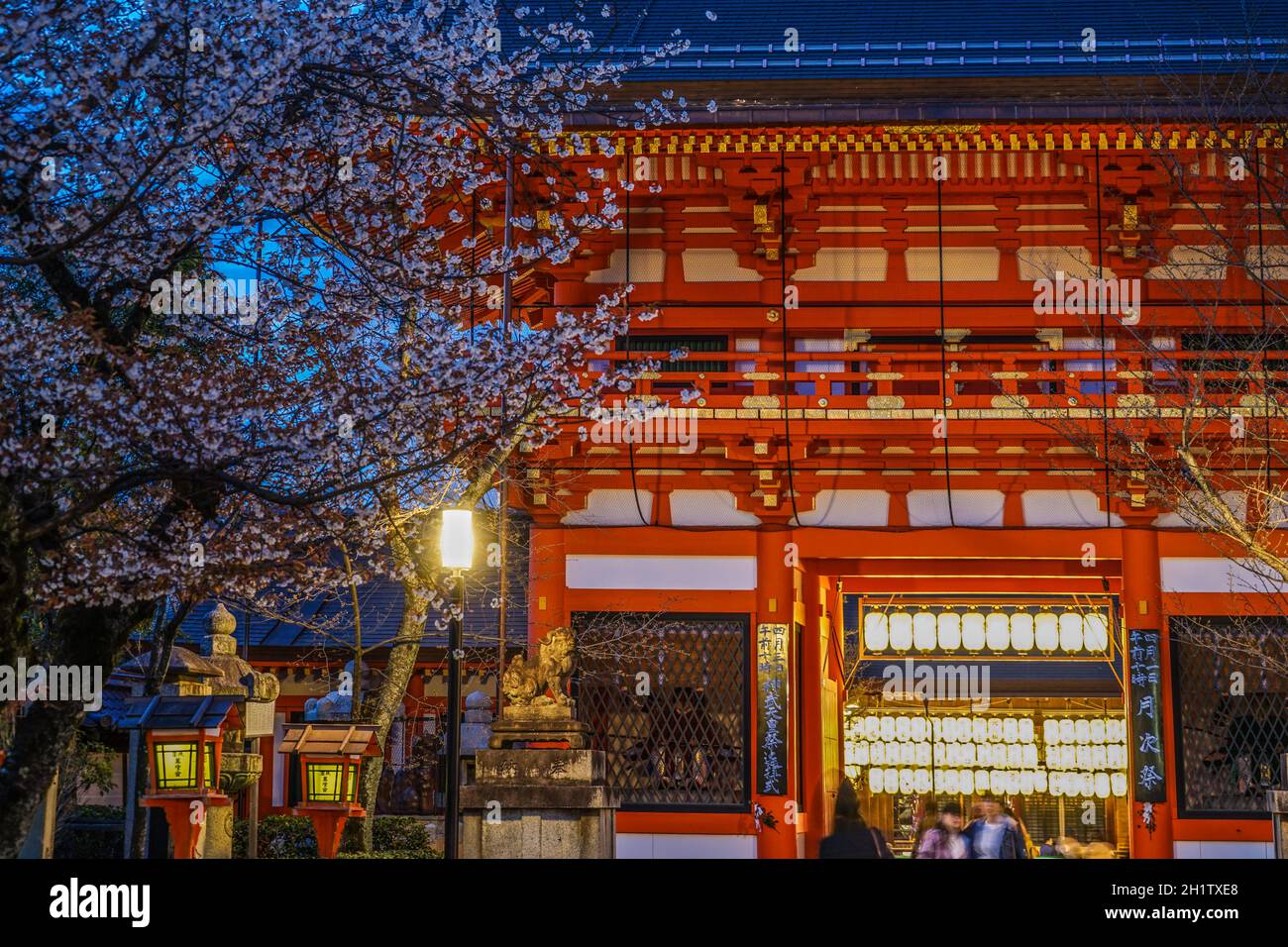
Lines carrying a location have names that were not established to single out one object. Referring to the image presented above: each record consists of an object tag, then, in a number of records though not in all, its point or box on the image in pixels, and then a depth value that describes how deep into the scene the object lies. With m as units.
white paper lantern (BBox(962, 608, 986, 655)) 20.42
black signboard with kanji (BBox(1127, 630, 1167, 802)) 16.27
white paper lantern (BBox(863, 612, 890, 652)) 20.81
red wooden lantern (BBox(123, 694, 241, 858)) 11.24
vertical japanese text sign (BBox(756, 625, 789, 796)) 16.41
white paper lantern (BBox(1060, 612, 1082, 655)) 20.59
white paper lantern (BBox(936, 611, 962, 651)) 20.50
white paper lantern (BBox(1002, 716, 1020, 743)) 23.44
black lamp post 11.91
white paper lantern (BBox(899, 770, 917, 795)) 23.77
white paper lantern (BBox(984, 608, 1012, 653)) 20.47
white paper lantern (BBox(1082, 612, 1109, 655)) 20.77
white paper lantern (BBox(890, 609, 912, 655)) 20.84
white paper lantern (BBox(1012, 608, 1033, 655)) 20.59
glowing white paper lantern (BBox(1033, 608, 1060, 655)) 20.61
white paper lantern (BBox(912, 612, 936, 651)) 20.73
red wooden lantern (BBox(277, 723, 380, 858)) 12.93
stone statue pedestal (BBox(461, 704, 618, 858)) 12.62
